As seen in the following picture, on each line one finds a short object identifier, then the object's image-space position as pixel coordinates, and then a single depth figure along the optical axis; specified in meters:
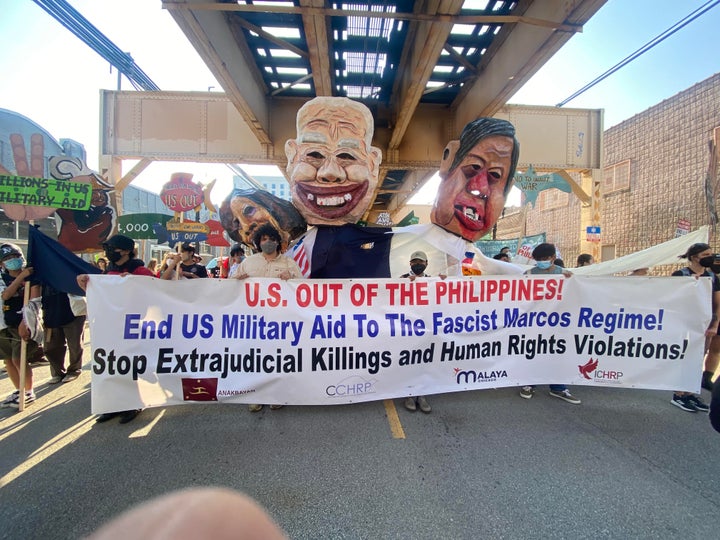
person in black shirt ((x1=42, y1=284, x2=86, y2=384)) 4.32
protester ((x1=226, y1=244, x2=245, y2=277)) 6.99
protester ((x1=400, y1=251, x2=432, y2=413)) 3.68
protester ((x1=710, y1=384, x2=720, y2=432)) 1.74
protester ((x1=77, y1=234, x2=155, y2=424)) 3.64
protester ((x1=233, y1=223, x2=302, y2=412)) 4.02
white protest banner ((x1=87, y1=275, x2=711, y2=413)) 3.17
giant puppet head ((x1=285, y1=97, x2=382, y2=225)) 4.68
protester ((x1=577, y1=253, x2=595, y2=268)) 7.04
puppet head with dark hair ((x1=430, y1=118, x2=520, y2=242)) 4.69
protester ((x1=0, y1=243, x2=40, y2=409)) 3.74
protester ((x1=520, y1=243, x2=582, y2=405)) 4.10
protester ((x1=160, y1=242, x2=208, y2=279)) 5.28
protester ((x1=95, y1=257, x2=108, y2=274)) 8.21
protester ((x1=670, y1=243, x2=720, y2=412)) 3.84
